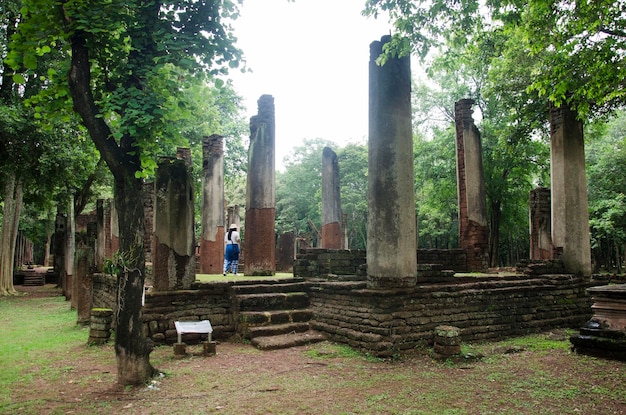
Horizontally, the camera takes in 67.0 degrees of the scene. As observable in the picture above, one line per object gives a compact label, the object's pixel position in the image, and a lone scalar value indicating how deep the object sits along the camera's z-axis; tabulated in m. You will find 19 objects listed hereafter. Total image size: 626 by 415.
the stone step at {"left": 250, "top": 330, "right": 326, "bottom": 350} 7.79
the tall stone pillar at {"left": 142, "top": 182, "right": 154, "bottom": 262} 14.56
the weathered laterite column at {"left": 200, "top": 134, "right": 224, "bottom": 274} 16.50
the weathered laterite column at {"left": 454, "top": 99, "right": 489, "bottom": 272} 13.59
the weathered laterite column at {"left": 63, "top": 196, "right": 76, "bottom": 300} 15.91
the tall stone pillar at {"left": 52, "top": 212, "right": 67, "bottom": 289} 20.45
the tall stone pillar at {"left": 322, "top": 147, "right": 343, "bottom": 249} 16.30
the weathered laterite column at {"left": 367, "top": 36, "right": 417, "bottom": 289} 7.71
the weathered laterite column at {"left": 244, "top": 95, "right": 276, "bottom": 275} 12.16
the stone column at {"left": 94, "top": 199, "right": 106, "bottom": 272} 14.87
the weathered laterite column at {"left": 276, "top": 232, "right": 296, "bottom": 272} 16.88
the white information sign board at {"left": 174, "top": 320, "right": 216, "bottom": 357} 7.29
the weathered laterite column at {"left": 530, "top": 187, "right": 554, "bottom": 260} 16.67
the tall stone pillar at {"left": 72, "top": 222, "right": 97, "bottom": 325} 10.59
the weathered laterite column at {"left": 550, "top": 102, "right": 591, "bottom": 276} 11.03
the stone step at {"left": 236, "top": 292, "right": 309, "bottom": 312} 8.76
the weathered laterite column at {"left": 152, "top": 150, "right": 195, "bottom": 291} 8.40
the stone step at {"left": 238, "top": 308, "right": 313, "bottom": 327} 8.48
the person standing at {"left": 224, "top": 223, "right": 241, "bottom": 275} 12.68
